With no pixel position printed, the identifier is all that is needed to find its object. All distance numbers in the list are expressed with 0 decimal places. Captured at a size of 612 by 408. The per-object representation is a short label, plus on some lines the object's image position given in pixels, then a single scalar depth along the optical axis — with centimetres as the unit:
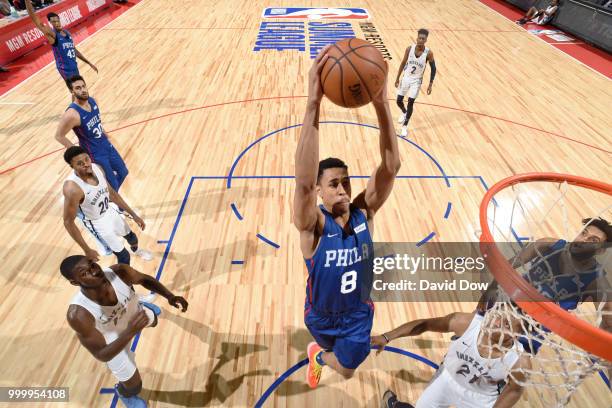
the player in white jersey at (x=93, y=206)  340
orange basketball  199
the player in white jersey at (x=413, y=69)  641
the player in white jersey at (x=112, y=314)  243
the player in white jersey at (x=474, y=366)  224
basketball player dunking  186
